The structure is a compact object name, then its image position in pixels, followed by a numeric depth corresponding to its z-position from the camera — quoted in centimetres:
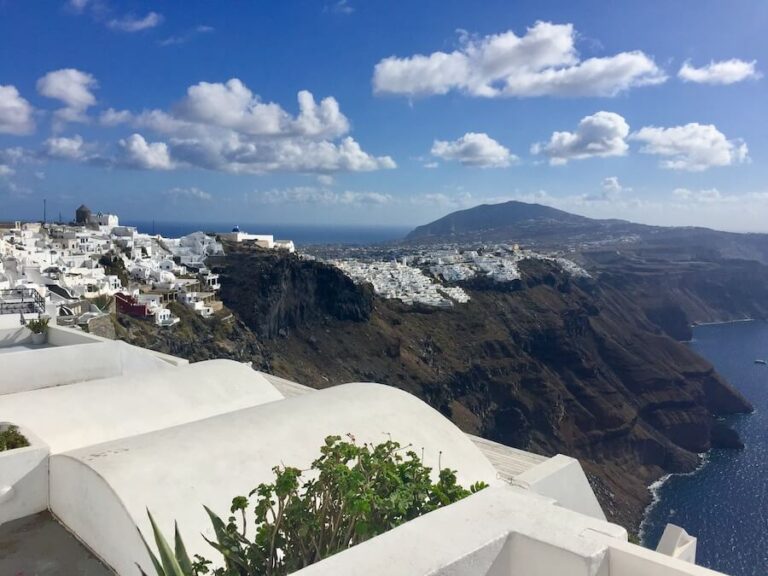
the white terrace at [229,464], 307
